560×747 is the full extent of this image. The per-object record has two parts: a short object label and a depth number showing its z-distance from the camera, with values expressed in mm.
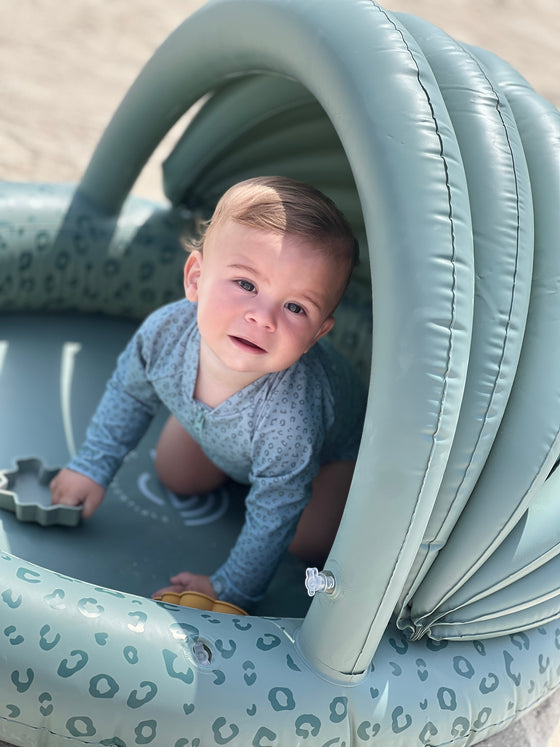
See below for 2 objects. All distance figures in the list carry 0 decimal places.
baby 1349
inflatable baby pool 1114
